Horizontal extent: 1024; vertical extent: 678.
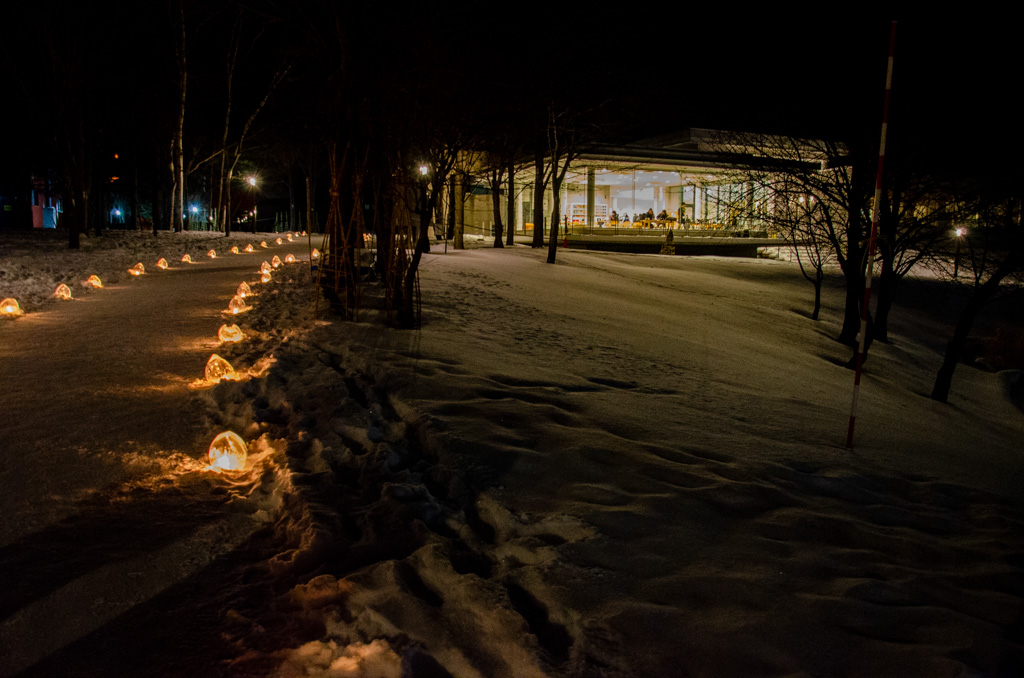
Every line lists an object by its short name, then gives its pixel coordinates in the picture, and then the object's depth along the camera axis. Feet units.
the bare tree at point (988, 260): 34.19
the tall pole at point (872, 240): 18.30
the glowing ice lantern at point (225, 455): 14.35
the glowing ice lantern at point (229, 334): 25.80
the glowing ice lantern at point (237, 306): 31.86
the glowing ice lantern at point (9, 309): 29.58
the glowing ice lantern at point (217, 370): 20.47
